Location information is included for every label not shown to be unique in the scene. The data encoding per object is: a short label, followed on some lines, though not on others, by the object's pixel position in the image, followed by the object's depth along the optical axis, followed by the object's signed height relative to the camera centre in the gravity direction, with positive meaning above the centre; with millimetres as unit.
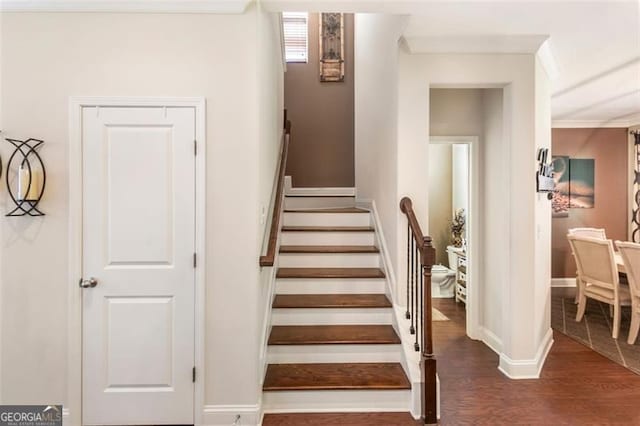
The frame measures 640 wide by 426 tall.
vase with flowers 5383 -251
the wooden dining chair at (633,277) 3432 -642
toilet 5184 -1030
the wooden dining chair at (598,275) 3750 -715
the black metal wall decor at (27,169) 2213 +224
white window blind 5506 +2683
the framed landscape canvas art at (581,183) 5609 +442
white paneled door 2256 -350
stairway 2393 -920
